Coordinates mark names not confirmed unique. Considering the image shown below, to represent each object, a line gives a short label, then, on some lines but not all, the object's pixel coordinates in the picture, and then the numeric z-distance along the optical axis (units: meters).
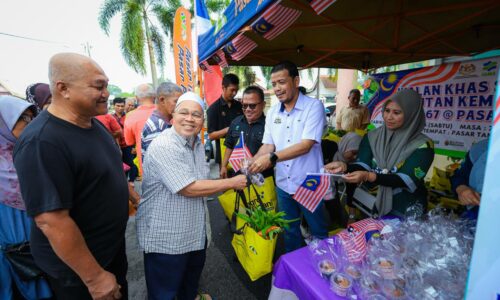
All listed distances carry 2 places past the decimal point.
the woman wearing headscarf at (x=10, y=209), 1.60
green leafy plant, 1.98
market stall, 1.07
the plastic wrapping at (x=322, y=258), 1.27
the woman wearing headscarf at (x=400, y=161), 1.78
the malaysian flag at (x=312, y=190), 1.76
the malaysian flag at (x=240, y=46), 2.52
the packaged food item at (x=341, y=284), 1.15
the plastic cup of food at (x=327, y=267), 1.26
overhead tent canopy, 2.51
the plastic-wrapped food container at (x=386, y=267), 1.17
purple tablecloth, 1.20
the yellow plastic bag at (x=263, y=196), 2.86
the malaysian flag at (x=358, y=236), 1.36
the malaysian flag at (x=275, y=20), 1.74
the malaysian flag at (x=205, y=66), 3.83
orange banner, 5.32
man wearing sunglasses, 2.86
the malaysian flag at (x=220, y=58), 3.07
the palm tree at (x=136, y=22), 15.67
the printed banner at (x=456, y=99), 3.48
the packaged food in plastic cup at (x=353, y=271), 1.23
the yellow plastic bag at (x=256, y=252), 1.96
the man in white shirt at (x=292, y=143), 2.16
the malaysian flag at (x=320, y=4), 1.46
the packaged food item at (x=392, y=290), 1.09
